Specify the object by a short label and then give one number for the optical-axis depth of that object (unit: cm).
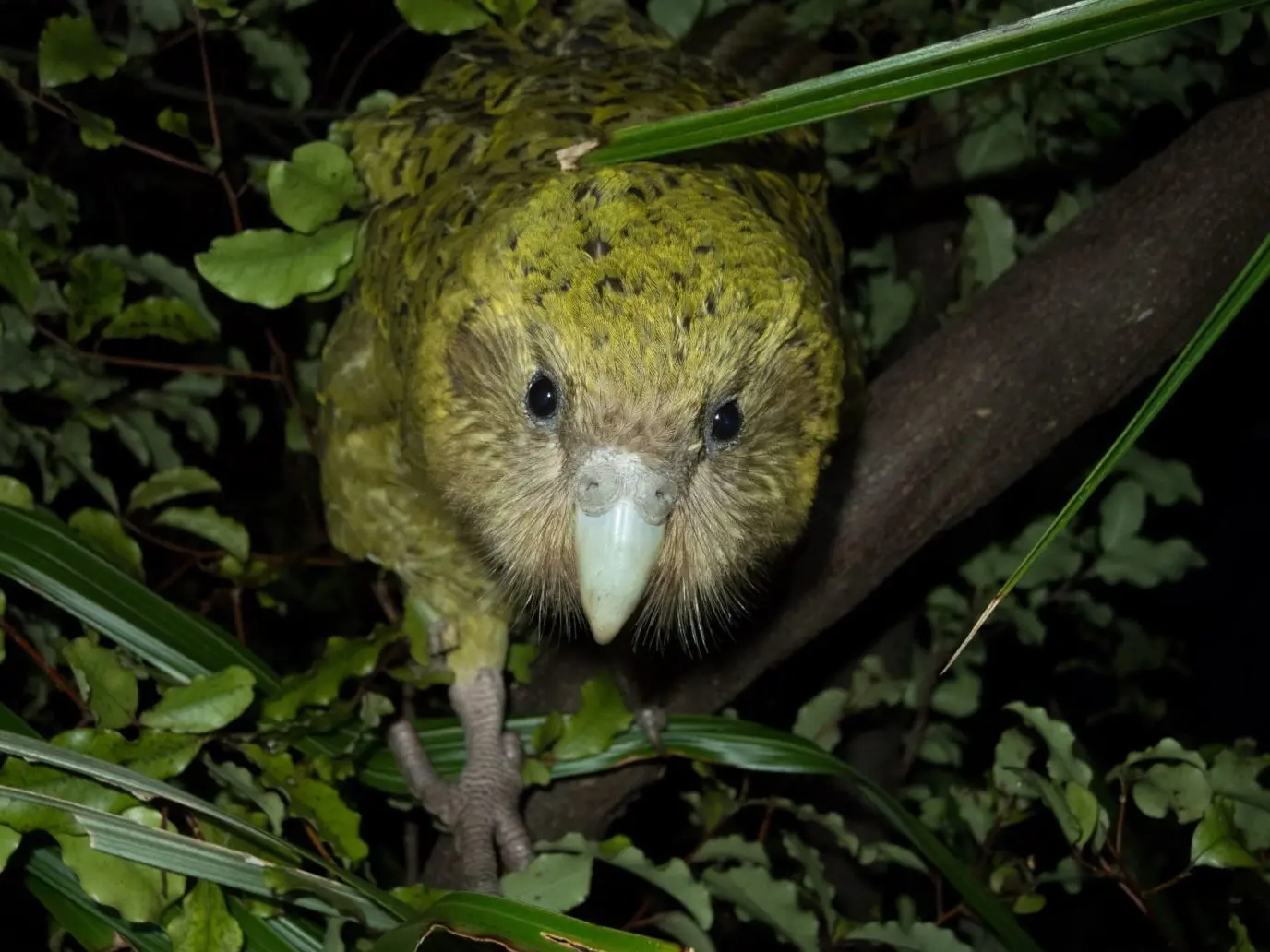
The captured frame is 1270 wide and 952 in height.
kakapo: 60
